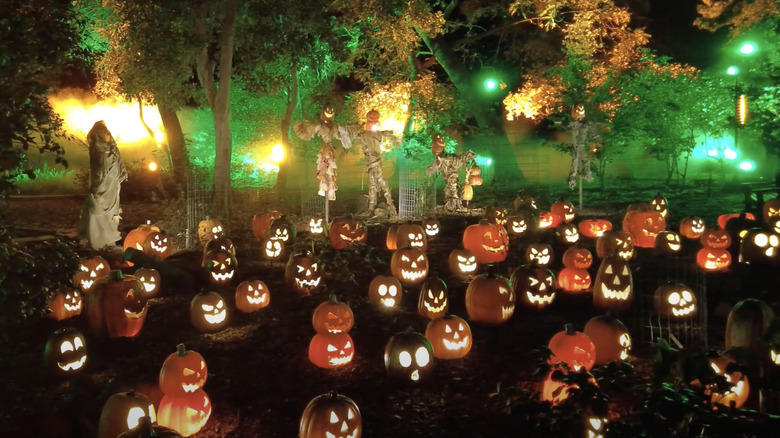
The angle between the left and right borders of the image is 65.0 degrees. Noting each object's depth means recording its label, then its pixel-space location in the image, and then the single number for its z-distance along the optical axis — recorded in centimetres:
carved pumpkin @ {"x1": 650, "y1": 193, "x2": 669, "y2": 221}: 1311
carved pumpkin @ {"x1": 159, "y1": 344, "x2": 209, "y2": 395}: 535
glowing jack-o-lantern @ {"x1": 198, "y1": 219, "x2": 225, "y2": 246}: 1273
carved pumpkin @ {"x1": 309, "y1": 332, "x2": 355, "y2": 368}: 627
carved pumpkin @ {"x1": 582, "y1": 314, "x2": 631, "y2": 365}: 595
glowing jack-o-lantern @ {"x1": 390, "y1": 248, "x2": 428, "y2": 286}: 927
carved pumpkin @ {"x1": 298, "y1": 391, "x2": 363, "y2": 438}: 458
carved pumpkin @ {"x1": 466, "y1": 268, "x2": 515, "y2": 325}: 725
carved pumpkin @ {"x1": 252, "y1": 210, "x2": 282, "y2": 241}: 1326
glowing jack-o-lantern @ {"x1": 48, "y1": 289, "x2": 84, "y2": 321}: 788
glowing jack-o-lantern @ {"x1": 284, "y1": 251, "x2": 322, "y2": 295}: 888
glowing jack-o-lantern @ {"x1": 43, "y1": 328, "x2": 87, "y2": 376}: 616
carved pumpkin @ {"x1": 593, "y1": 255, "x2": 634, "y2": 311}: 757
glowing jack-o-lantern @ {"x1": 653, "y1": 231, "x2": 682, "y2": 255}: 1047
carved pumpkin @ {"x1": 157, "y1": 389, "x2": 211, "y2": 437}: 499
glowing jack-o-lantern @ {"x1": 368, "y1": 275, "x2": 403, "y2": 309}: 810
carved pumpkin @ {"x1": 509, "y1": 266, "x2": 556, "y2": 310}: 772
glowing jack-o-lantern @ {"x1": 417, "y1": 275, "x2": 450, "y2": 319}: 743
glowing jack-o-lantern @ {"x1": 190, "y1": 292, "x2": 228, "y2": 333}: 748
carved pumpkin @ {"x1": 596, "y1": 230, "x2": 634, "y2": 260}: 994
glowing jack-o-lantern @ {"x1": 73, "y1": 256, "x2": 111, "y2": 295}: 912
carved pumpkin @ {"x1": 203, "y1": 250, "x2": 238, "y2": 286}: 953
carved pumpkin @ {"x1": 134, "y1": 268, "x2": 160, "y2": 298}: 897
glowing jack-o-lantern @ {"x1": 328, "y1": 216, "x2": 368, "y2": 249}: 1185
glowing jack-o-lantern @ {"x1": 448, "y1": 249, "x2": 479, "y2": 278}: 982
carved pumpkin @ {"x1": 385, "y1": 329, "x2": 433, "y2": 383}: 575
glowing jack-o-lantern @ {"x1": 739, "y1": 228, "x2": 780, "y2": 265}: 897
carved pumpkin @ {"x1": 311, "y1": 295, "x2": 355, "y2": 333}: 676
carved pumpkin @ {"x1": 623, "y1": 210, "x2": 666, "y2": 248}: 1147
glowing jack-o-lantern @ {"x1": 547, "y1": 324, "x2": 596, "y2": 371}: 561
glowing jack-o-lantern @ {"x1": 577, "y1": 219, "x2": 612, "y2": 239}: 1262
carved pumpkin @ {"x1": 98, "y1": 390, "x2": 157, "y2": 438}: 462
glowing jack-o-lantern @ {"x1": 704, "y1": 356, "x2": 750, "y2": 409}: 492
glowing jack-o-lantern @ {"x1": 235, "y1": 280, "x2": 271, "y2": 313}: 823
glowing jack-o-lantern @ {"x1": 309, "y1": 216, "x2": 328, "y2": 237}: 1370
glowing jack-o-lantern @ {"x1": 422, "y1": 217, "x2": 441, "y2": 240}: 1339
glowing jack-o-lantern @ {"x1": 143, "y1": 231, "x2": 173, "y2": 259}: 1123
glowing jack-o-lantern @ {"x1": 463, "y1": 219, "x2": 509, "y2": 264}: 1050
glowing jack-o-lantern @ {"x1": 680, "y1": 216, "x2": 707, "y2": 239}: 1163
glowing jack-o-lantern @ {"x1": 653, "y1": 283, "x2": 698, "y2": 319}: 712
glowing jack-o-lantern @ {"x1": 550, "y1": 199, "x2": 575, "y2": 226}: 1388
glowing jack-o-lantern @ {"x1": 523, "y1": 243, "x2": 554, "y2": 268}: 983
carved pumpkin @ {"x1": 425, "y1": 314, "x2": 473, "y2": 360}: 636
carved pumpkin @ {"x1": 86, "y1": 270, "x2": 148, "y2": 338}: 714
